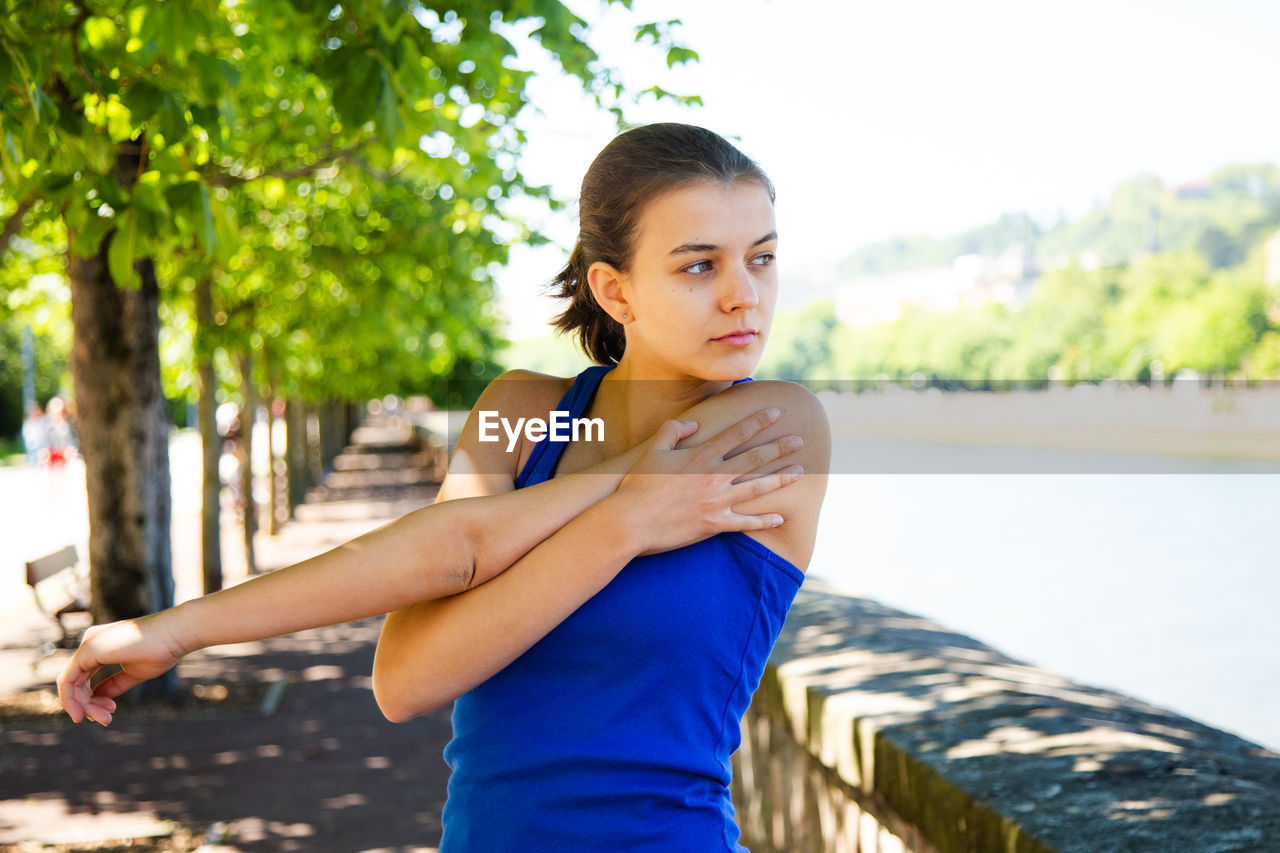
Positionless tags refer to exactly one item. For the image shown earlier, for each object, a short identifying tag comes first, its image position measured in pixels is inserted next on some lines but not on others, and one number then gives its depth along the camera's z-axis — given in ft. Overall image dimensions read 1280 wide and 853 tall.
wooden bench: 26.84
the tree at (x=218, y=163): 10.87
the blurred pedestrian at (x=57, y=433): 75.05
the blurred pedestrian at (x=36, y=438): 85.15
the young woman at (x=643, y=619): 4.96
